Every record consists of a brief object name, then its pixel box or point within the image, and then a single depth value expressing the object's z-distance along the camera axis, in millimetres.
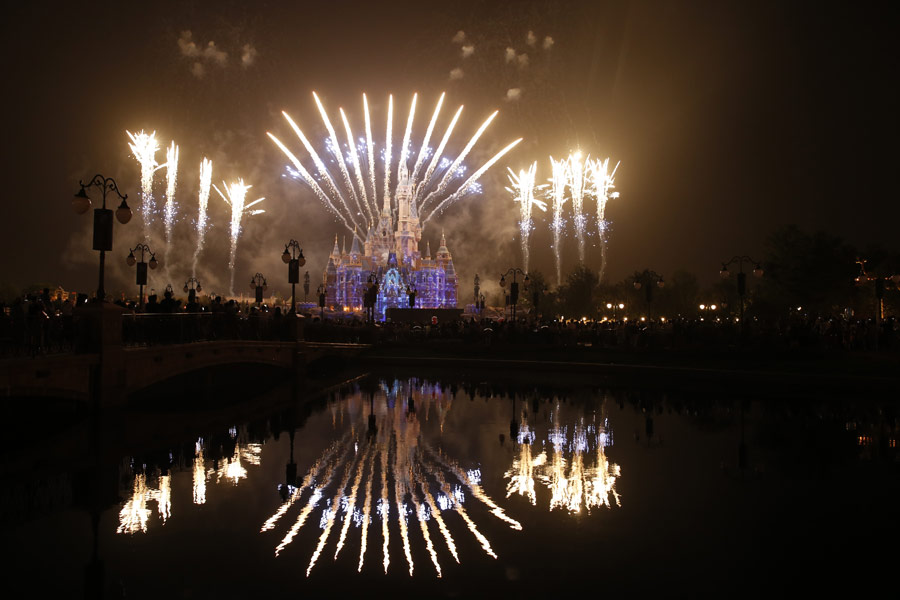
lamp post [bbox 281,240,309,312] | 31550
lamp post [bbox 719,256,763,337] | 34062
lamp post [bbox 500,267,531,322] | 45906
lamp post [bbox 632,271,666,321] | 42534
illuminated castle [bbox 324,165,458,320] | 139875
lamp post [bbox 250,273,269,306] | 49106
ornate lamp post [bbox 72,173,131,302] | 18016
